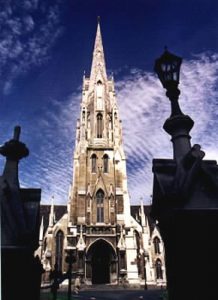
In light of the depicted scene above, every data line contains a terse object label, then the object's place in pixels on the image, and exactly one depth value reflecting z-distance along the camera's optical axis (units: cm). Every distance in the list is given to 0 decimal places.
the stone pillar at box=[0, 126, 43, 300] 327
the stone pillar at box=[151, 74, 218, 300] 298
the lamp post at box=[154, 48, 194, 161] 382
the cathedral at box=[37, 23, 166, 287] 3083
